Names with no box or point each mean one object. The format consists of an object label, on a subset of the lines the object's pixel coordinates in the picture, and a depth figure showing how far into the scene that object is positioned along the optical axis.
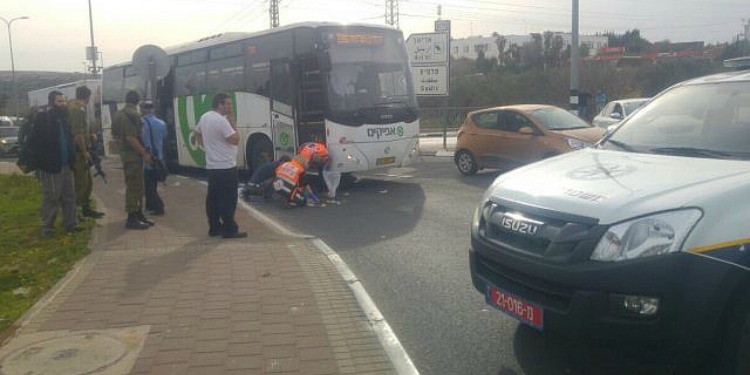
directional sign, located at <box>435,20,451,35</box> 22.64
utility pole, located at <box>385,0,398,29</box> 56.00
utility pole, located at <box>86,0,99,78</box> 48.63
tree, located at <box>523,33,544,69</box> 53.56
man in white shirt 8.48
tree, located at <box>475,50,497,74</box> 56.54
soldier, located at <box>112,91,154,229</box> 9.61
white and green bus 13.41
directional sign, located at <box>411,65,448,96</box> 22.55
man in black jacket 8.59
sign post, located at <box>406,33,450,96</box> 22.41
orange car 13.59
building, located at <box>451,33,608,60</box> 88.81
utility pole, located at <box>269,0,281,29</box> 52.16
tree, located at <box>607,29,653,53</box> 61.33
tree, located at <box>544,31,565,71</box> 53.50
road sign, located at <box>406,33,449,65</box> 22.38
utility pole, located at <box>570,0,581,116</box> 21.09
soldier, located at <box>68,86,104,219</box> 9.69
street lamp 60.94
